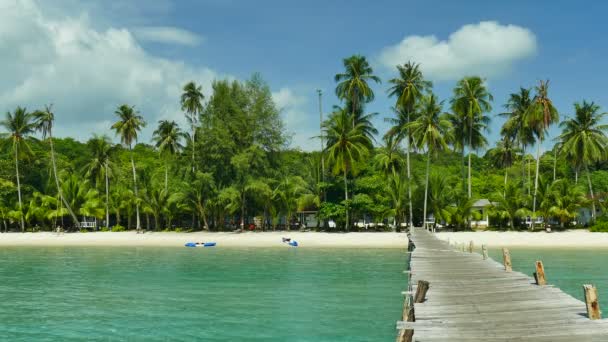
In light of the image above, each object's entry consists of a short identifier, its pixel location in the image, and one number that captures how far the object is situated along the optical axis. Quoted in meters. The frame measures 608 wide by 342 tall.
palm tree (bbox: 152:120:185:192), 60.06
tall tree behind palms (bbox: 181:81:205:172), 60.41
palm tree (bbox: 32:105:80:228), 58.50
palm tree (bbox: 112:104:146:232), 58.41
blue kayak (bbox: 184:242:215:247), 44.78
